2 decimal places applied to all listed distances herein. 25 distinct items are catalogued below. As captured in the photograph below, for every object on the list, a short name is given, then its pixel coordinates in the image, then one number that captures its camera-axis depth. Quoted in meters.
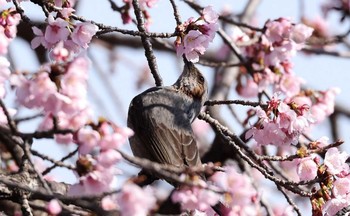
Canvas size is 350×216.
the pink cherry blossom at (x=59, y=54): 6.89
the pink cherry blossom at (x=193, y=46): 7.55
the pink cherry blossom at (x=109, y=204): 5.23
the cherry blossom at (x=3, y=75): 5.93
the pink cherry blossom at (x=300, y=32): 10.06
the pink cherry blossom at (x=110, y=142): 5.38
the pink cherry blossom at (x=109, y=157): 5.36
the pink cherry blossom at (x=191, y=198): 5.58
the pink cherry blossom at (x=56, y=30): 6.92
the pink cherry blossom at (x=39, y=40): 7.10
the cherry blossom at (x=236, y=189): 5.60
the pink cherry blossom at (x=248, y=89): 11.95
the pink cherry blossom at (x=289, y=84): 10.98
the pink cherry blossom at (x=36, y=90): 5.45
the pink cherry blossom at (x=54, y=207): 5.21
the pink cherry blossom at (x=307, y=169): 7.49
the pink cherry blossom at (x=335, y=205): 7.06
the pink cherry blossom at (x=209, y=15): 7.63
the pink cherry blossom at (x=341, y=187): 7.11
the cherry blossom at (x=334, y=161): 7.21
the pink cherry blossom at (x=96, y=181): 5.49
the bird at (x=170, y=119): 9.63
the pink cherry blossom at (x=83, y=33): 7.00
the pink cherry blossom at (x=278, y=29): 10.06
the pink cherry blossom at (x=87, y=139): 5.32
